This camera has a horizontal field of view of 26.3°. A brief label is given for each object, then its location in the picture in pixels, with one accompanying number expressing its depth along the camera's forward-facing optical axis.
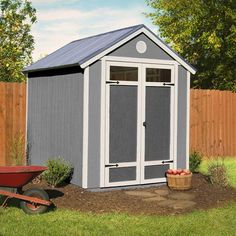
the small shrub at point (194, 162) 12.23
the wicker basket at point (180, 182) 10.26
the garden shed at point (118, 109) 9.98
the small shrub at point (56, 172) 9.96
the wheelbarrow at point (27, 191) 7.76
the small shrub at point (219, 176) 10.78
